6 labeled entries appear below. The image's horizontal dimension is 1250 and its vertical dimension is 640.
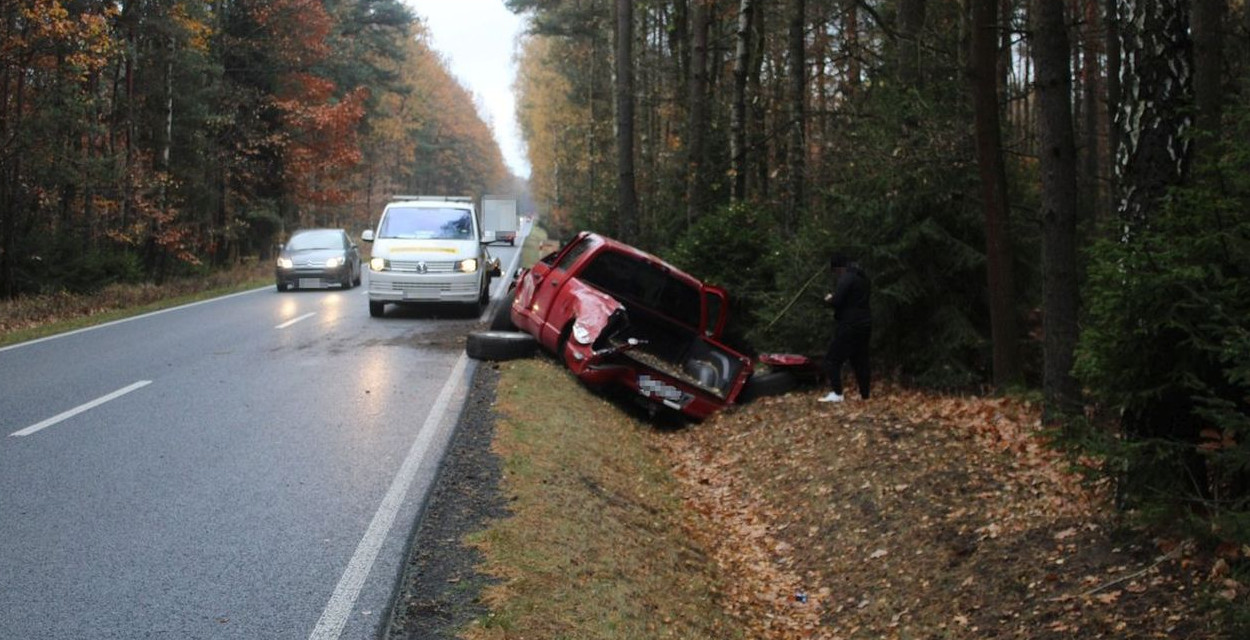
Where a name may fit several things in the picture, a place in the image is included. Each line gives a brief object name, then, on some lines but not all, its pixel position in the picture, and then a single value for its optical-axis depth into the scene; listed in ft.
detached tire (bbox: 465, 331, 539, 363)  46.16
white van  61.52
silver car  86.69
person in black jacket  36.81
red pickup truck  41.29
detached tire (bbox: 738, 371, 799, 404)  42.50
